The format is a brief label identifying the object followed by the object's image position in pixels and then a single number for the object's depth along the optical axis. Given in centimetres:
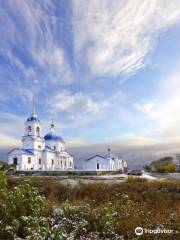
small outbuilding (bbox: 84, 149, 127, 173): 3709
